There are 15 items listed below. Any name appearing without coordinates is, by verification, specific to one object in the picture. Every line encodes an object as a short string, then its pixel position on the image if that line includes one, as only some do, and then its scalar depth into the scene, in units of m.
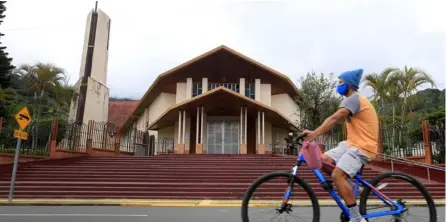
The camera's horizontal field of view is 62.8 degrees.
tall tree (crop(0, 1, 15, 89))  24.34
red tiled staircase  10.07
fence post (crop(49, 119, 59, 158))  17.27
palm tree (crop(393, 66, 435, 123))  23.75
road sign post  9.03
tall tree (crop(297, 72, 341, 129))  23.23
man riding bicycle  3.32
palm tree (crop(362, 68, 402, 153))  24.64
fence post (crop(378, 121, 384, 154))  14.93
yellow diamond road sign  9.22
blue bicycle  3.34
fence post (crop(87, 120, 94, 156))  19.42
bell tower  28.12
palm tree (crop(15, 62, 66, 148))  30.79
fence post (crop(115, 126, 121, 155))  21.61
